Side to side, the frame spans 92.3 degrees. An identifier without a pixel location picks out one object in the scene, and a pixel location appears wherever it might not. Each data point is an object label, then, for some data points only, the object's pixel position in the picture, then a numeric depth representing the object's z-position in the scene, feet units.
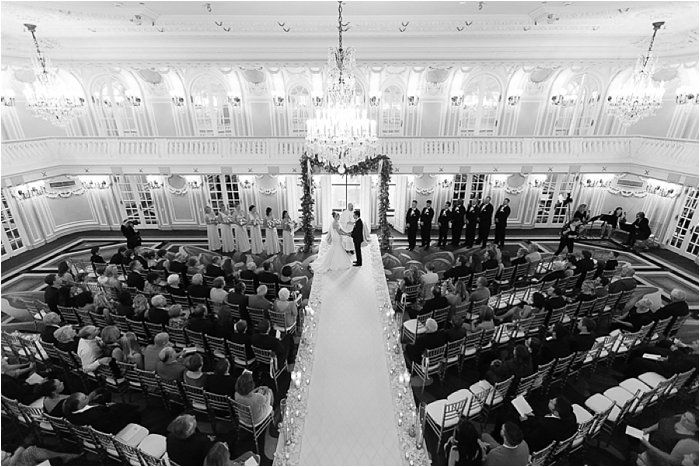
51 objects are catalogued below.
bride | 36.83
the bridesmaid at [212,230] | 45.73
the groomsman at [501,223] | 45.50
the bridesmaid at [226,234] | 45.32
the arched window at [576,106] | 48.37
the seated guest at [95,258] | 35.55
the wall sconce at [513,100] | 49.11
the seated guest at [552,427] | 15.35
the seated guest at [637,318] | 23.75
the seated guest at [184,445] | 14.30
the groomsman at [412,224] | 45.19
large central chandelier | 26.30
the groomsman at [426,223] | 44.53
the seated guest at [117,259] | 35.96
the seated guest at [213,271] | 31.30
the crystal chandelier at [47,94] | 30.48
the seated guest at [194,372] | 18.56
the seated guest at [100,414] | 16.07
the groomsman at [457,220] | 45.66
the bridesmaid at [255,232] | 44.57
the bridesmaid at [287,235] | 43.75
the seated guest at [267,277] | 30.50
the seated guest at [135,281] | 29.27
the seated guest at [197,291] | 27.30
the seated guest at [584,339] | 20.62
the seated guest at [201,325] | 22.56
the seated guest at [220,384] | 18.06
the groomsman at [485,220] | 45.06
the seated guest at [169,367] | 19.03
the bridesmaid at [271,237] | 43.83
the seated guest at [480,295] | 27.04
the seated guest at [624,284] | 27.50
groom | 36.68
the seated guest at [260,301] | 25.85
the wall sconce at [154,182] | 50.83
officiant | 39.05
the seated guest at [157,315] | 23.98
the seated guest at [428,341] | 21.75
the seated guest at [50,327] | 21.93
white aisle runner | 17.47
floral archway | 42.52
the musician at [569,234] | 41.81
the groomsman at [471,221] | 45.47
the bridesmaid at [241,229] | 44.93
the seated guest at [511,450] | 14.15
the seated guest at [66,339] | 20.92
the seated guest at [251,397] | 17.28
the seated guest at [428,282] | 29.94
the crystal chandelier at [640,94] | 31.24
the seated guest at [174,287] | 28.27
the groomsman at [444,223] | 45.57
